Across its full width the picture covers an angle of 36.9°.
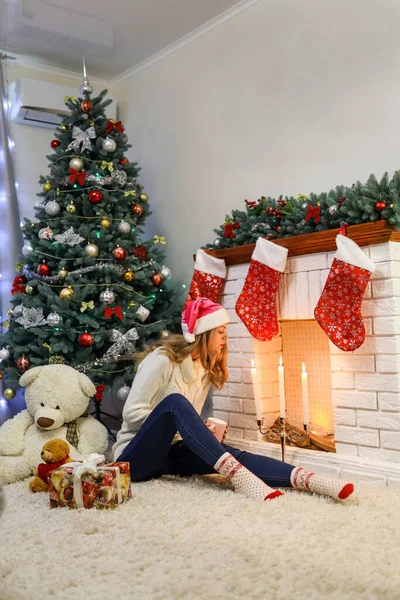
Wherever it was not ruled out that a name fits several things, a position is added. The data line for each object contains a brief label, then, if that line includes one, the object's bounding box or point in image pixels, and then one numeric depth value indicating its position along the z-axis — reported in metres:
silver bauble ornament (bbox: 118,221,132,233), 3.51
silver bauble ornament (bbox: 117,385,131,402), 3.37
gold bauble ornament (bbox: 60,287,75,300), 3.31
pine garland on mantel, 2.50
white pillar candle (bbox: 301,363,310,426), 2.58
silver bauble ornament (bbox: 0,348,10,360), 3.41
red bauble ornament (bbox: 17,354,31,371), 3.33
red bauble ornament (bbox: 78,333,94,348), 3.28
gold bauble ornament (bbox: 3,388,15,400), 3.45
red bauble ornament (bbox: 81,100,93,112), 3.61
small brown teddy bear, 2.58
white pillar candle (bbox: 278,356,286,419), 2.62
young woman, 2.29
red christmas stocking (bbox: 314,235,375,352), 2.53
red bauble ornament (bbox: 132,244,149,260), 3.58
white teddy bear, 2.99
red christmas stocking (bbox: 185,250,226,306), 3.26
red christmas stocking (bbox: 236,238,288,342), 2.95
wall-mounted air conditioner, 4.14
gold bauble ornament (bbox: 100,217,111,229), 3.45
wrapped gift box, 2.24
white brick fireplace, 2.50
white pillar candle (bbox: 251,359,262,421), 2.86
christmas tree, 3.35
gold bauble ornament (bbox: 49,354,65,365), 3.24
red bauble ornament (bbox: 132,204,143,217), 3.65
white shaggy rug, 1.51
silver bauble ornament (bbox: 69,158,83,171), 3.52
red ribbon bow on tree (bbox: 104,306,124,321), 3.36
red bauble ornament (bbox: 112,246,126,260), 3.42
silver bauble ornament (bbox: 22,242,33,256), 3.52
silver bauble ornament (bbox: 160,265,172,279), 3.71
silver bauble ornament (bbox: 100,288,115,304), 3.35
